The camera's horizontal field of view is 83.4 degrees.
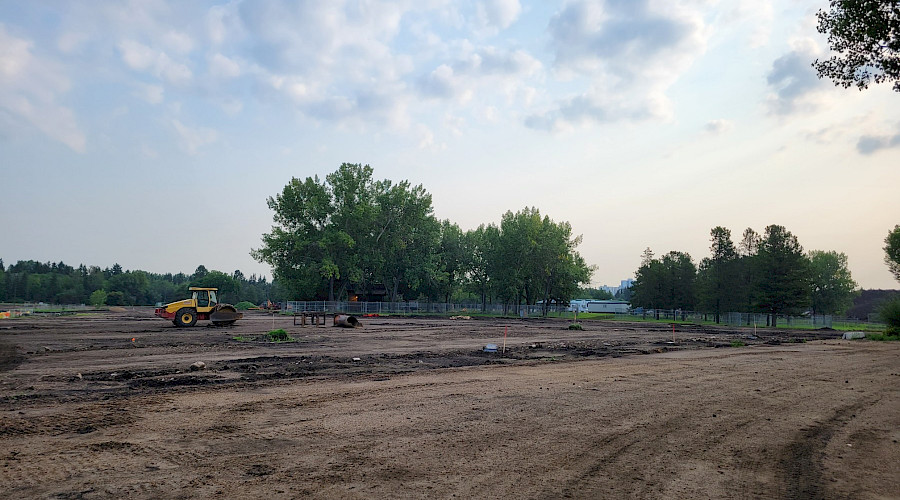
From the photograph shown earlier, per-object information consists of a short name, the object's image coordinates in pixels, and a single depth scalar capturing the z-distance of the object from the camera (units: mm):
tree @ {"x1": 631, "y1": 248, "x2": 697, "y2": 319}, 77875
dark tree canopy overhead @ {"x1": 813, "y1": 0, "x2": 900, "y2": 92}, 12312
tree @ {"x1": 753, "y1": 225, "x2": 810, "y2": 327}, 60438
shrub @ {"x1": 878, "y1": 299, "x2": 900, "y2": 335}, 40728
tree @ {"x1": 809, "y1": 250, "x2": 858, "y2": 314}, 90312
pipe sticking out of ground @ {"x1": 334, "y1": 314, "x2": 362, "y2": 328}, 39094
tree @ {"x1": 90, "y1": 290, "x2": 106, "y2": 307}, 134000
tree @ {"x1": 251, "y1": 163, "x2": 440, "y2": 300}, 73750
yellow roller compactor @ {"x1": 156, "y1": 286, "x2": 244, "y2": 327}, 34844
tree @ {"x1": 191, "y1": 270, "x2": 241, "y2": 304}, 137125
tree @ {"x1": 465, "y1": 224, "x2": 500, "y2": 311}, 91125
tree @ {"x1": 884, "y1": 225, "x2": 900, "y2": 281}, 68750
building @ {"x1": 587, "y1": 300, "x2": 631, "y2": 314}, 126188
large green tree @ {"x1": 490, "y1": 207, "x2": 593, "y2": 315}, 82625
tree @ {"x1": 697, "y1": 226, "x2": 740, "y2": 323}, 68562
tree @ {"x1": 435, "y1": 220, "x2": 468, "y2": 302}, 91938
